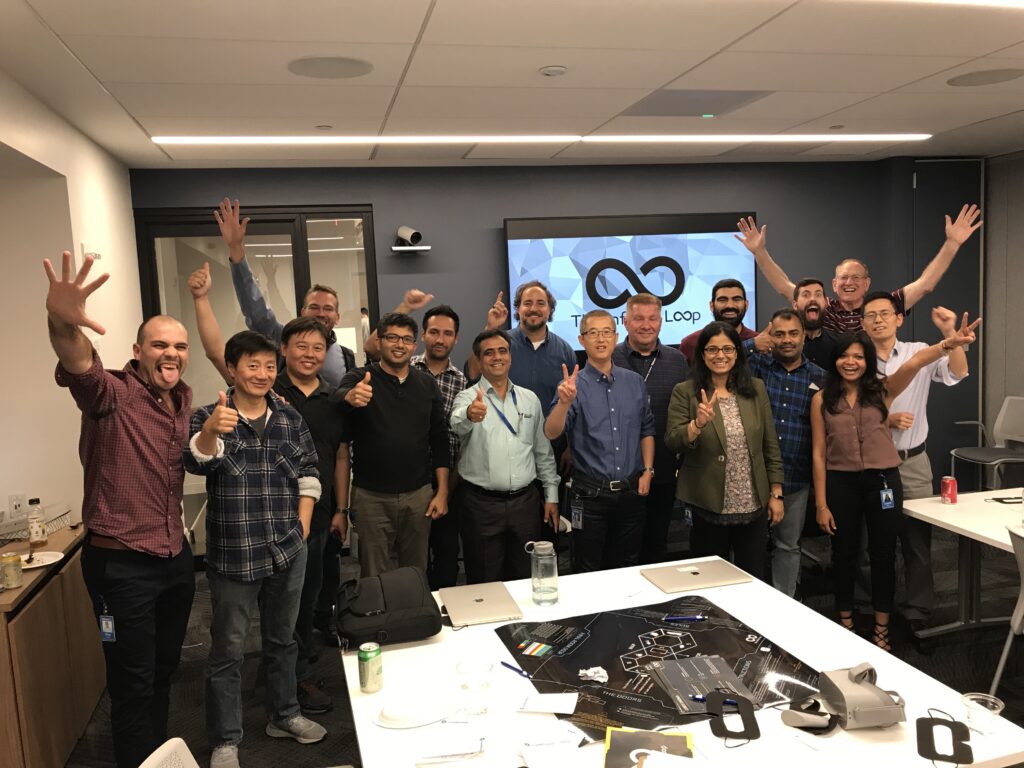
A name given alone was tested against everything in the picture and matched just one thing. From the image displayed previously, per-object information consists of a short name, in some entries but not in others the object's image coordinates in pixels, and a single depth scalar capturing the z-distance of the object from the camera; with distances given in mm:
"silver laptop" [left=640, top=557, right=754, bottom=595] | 2539
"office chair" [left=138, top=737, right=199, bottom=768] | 1462
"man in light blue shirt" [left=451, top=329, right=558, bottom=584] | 3348
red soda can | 3629
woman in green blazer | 3365
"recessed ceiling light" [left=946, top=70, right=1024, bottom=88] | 3742
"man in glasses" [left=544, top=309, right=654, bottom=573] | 3457
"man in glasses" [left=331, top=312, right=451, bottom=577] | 3236
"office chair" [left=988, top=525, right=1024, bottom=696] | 2885
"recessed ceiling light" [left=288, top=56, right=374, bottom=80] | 3086
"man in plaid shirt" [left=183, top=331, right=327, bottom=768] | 2602
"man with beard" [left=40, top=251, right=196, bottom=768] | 2385
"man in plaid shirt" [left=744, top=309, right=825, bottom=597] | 3678
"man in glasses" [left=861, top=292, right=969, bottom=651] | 3678
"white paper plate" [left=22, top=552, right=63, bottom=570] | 2916
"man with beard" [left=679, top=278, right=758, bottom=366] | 4215
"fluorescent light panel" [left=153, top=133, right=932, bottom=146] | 4379
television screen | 5703
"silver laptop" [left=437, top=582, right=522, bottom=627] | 2332
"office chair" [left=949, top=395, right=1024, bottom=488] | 5667
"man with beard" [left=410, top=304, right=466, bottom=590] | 3680
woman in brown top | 3480
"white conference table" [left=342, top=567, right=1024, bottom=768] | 1632
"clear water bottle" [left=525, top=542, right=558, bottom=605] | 2449
